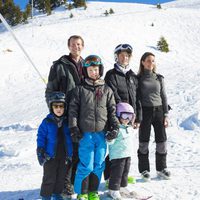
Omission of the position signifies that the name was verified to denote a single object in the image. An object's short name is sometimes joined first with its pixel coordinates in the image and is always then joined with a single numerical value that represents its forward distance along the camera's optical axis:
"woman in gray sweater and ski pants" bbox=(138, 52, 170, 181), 4.85
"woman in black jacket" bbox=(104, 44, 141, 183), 4.37
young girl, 4.09
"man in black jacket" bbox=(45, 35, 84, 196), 4.21
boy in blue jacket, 3.95
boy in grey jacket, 3.88
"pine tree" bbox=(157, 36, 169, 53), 21.39
